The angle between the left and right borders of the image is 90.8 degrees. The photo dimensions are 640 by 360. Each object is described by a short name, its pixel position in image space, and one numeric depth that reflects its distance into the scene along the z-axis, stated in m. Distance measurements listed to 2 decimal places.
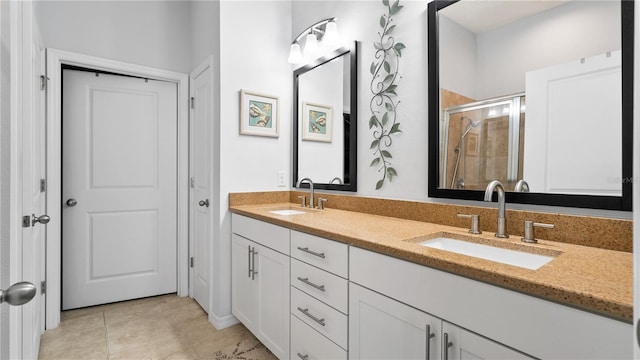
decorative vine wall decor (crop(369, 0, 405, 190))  1.79
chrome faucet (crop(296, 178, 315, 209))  2.23
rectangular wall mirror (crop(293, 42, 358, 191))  2.07
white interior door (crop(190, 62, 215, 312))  2.40
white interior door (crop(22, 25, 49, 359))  1.24
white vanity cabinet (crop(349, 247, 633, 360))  0.67
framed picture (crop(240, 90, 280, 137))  2.31
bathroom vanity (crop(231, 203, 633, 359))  0.69
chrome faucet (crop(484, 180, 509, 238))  1.22
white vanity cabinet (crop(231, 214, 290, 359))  1.67
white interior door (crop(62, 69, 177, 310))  2.49
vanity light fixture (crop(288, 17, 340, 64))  2.14
